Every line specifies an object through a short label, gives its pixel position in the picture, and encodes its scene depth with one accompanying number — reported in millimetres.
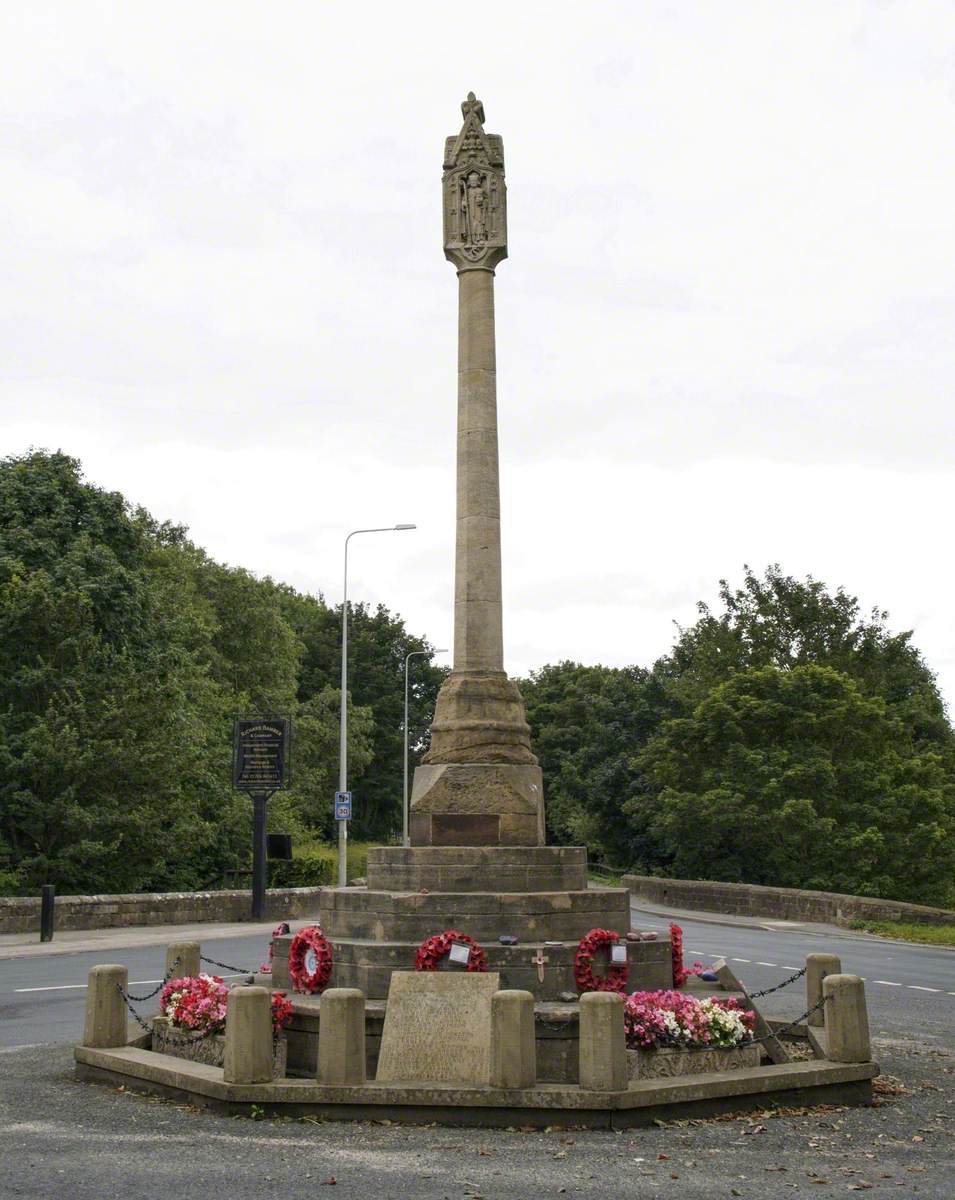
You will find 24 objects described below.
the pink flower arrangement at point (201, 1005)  11680
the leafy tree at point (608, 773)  54031
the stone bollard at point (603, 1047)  9961
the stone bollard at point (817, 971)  13547
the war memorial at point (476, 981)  10078
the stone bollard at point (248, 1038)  10250
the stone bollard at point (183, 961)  13758
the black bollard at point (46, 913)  24781
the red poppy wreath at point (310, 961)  12516
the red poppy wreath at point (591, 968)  12016
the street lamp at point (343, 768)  36219
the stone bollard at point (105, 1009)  11969
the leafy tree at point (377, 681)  78938
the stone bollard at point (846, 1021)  11328
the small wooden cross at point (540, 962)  12086
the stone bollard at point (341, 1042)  10195
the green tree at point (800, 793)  40531
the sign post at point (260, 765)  30312
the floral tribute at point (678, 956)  13422
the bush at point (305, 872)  39125
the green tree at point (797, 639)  53406
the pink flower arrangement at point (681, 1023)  11039
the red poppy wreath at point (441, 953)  11859
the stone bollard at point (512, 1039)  9945
